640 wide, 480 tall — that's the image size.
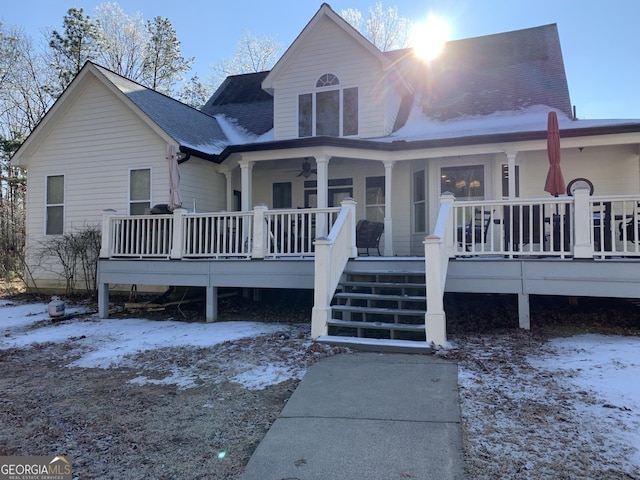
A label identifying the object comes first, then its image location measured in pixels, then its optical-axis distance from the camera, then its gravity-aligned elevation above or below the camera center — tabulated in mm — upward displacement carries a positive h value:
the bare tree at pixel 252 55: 25484 +11908
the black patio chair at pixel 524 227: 6089 +330
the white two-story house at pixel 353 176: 6090 +1798
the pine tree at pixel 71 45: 21469 +10618
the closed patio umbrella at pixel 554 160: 6753 +1434
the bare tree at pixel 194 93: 25891 +9791
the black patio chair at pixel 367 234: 8617 +328
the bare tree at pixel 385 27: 23194 +12306
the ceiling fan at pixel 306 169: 9922 +1935
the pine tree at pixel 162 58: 24375 +11310
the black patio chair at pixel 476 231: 6314 +298
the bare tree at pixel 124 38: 23969 +12247
